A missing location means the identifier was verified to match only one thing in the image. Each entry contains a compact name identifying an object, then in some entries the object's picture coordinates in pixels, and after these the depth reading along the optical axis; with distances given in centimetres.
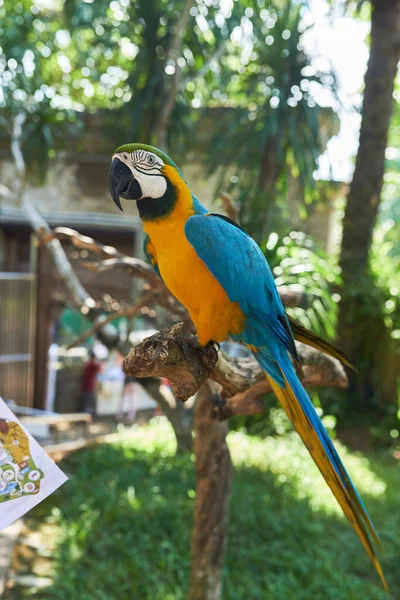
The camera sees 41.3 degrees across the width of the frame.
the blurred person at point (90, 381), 537
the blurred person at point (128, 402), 540
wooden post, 193
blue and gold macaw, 112
